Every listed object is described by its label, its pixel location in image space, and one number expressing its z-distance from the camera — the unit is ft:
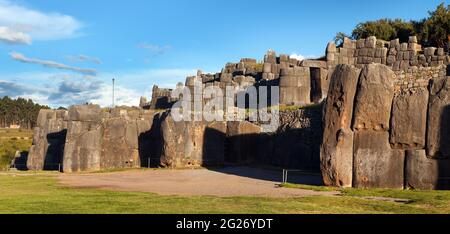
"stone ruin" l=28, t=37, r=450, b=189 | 60.39
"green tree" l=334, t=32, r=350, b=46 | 214.07
